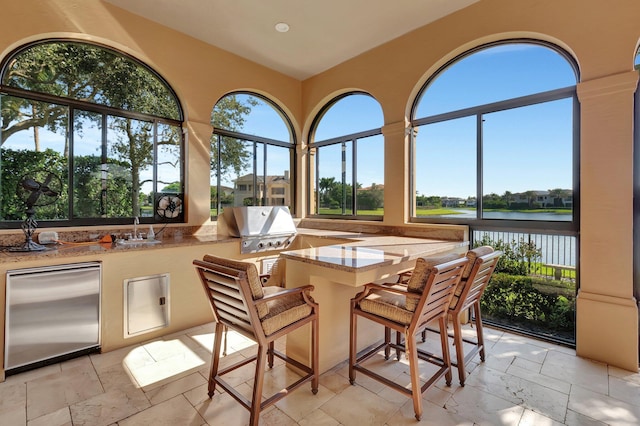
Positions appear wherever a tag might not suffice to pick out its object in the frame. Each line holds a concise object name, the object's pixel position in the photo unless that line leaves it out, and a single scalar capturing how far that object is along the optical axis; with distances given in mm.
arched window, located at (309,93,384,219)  4238
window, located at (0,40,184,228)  2781
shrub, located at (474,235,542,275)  2973
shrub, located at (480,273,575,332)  2852
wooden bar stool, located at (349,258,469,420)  1761
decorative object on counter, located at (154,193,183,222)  3572
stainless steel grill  3617
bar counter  2025
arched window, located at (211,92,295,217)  4199
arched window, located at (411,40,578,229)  2787
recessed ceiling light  3494
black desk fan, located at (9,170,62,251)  2523
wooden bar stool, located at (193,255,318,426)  1623
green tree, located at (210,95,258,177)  4164
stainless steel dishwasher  2205
